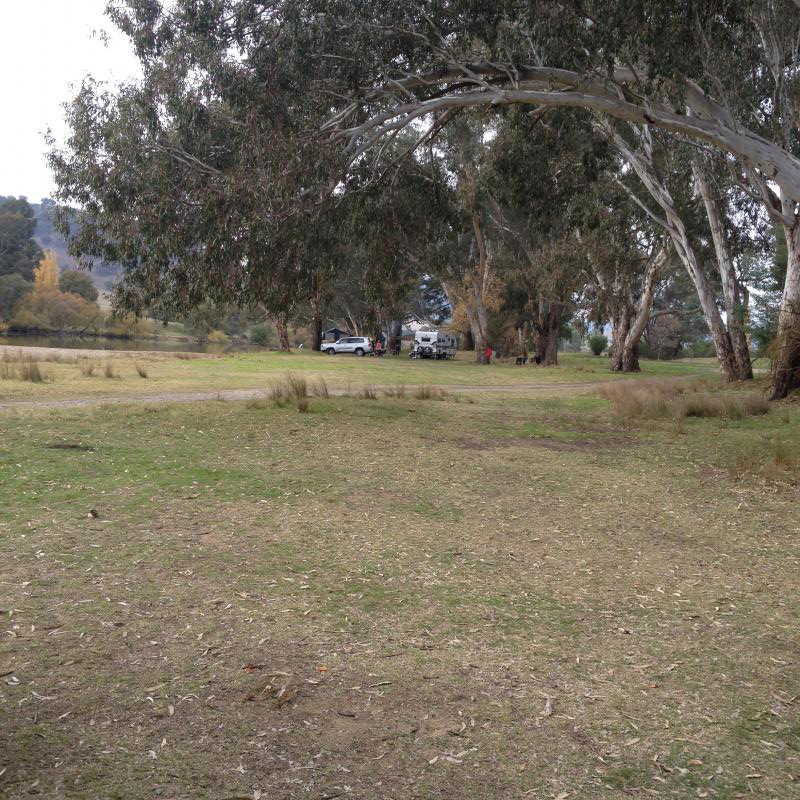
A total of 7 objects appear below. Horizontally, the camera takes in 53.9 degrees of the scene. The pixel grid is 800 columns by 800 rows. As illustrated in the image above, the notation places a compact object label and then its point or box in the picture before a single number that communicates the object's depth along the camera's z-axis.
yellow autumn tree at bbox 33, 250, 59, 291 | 77.69
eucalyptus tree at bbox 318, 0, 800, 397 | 11.19
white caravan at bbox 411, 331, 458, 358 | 56.03
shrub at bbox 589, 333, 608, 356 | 73.54
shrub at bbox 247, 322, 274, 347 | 86.69
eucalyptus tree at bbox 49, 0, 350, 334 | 12.03
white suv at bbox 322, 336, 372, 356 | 55.53
